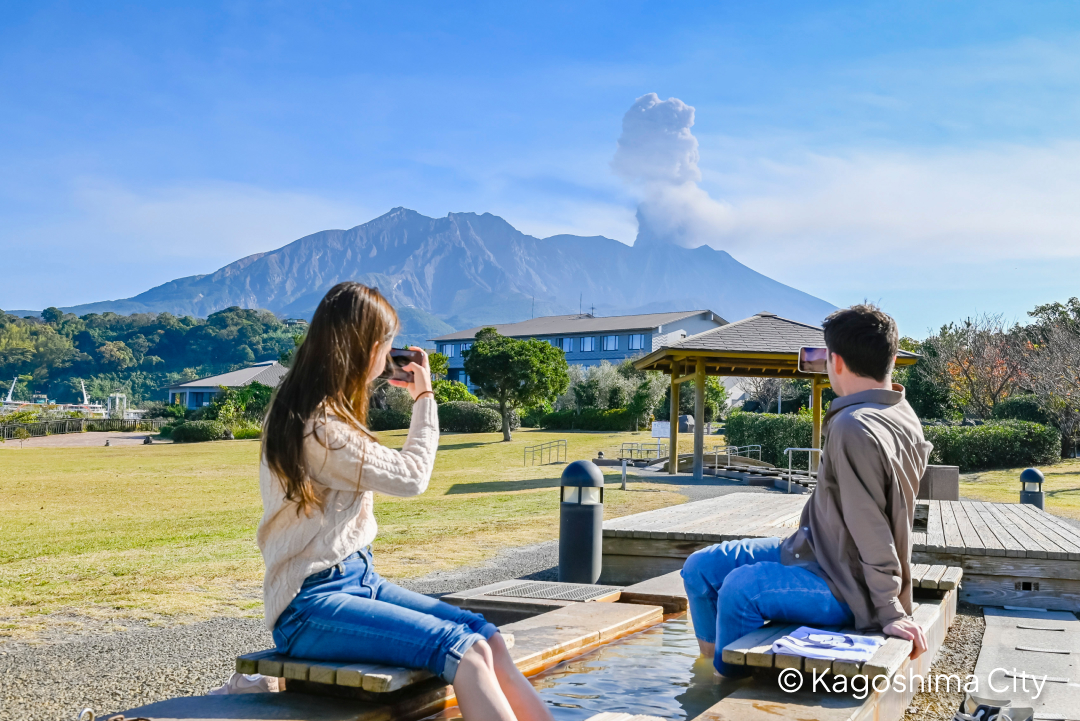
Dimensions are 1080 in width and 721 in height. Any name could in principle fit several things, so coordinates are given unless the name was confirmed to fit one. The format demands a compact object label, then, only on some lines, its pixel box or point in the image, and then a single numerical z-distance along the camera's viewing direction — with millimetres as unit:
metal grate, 5141
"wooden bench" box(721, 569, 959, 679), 2734
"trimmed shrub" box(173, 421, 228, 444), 45938
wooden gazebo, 18062
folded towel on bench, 2812
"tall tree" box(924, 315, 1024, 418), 31438
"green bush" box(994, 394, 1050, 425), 26484
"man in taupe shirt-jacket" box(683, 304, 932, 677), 3021
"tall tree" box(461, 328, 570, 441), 38906
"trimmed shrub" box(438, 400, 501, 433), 45781
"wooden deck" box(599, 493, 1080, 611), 5742
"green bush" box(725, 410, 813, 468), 23969
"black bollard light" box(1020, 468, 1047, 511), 10594
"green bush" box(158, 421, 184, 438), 48409
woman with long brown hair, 2480
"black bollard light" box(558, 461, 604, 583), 6477
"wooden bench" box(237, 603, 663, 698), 2484
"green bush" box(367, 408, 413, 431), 46969
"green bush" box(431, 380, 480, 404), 49500
